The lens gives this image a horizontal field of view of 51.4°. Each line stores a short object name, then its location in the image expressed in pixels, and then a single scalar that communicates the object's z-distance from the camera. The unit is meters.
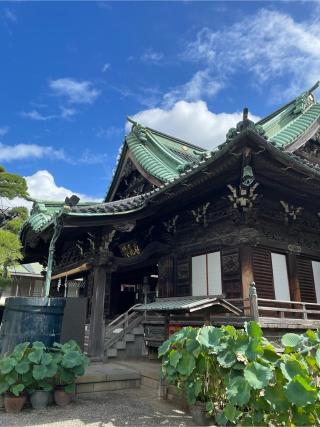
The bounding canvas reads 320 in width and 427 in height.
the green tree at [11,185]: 19.27
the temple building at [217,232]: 8.32
